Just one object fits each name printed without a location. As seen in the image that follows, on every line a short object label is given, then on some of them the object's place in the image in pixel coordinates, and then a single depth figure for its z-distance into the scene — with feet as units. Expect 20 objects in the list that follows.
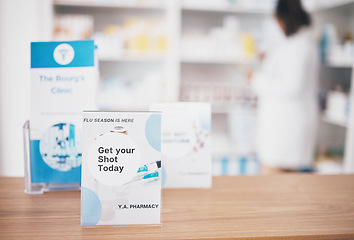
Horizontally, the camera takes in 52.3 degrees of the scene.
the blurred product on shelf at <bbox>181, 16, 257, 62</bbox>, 11.14
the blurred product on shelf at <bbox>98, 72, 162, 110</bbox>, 10.89
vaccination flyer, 3.06
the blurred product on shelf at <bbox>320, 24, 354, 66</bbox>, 9.84
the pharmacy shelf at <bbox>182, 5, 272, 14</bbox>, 11.00
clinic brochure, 3.65
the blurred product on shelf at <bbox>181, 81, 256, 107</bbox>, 11.49
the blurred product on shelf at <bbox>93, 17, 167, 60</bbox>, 10.69
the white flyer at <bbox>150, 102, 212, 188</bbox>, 3.92
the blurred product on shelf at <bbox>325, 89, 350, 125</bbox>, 9.91
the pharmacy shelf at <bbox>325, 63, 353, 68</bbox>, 10.31
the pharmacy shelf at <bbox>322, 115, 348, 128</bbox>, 9.91
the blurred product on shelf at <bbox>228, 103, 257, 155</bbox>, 11.88
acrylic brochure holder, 3.67
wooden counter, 2.98
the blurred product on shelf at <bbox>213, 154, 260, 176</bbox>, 11.98
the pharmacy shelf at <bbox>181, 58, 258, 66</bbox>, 11.25
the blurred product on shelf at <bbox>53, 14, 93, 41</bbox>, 10.44
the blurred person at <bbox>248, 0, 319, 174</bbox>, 9.02
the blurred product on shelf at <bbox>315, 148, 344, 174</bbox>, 10.74
